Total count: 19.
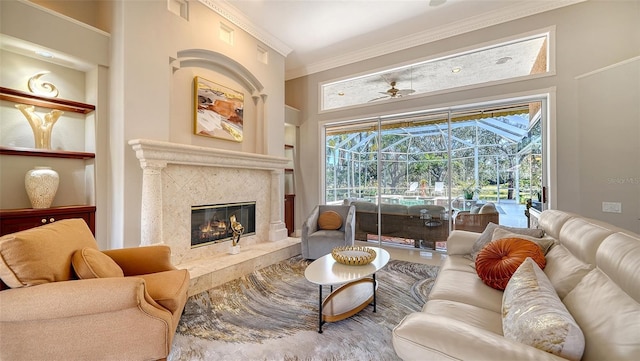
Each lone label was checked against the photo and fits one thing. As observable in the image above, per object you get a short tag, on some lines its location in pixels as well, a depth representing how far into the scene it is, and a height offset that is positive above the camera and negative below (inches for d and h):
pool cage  156.6 +14.5
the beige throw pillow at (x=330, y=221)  161.2 -23.6
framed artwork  139.7 +39.1
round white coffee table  83.0 -37.5
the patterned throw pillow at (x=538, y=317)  35.4 -20.4
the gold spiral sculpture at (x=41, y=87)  104.0 +37.3
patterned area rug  73.6 -46.0
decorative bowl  92.7 -26.9
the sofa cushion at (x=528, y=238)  75.2 -17.1
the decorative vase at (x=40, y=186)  99.2 -1.3
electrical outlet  118.9 -11.9
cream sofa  34.5 -20.9
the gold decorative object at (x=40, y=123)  101.5 +22.7
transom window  149.1 +67.4
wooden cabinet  93.6 -12.5
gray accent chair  150.1 -30.9
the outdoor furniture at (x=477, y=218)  160.7 -22.5
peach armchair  53.6 -25.7
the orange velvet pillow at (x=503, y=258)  70.4 -21.0
